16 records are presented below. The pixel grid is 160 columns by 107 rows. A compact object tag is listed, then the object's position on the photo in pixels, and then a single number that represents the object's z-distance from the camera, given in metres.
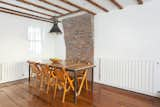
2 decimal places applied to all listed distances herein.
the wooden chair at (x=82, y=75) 3.29
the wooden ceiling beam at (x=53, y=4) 3.43
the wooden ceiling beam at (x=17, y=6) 3.58
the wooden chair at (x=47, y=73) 3.38
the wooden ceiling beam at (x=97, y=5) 3.33
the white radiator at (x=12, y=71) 4.02
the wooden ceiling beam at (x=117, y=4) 3.21
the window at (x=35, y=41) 4.78
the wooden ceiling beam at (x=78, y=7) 3.39
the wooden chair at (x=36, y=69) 3.70
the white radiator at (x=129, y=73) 3.09
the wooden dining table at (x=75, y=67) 2.82
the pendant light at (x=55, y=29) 4.17
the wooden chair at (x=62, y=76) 2.86
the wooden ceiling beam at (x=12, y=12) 3.81
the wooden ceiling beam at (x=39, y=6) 3.45
